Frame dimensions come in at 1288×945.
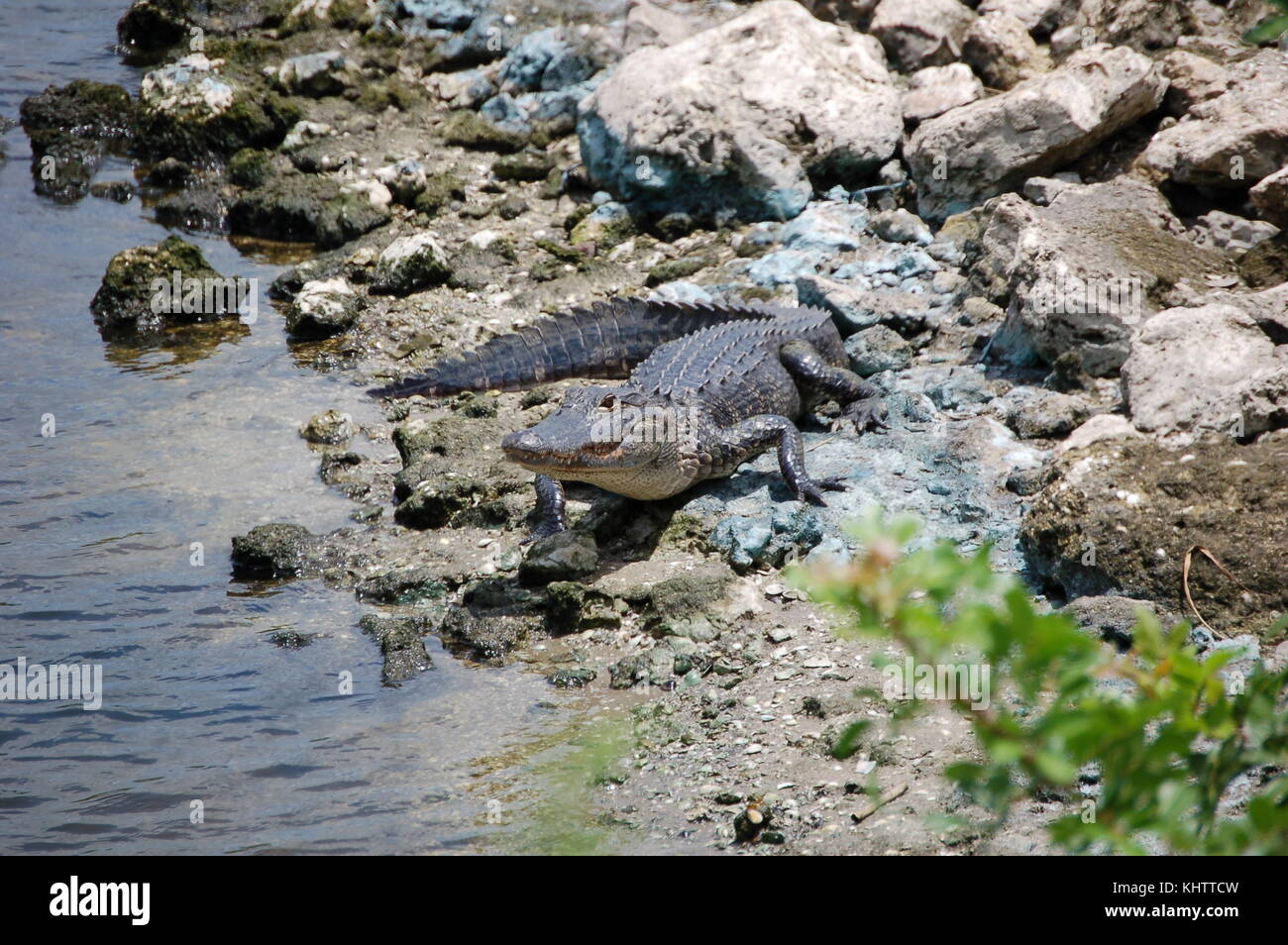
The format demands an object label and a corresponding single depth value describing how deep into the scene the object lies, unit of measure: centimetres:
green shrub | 287
